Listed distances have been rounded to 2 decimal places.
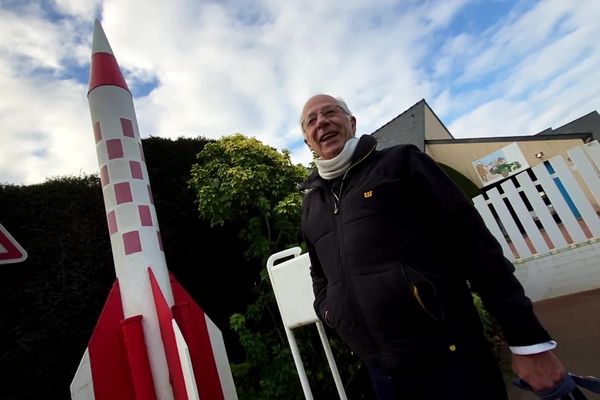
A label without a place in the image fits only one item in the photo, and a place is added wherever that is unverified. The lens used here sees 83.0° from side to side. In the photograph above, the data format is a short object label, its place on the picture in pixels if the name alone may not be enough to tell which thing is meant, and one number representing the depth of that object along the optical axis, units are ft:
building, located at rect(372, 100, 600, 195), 39.17
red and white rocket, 7.08
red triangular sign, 6.79
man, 3.69
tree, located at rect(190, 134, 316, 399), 10.25
